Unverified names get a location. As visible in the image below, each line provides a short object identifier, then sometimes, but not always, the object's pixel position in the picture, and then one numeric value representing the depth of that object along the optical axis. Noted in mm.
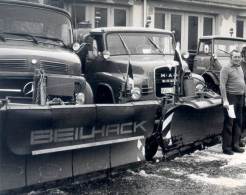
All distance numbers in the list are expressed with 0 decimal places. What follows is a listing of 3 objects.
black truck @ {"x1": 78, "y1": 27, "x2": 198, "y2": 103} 7926
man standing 7895
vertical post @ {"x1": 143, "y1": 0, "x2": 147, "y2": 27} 18531
